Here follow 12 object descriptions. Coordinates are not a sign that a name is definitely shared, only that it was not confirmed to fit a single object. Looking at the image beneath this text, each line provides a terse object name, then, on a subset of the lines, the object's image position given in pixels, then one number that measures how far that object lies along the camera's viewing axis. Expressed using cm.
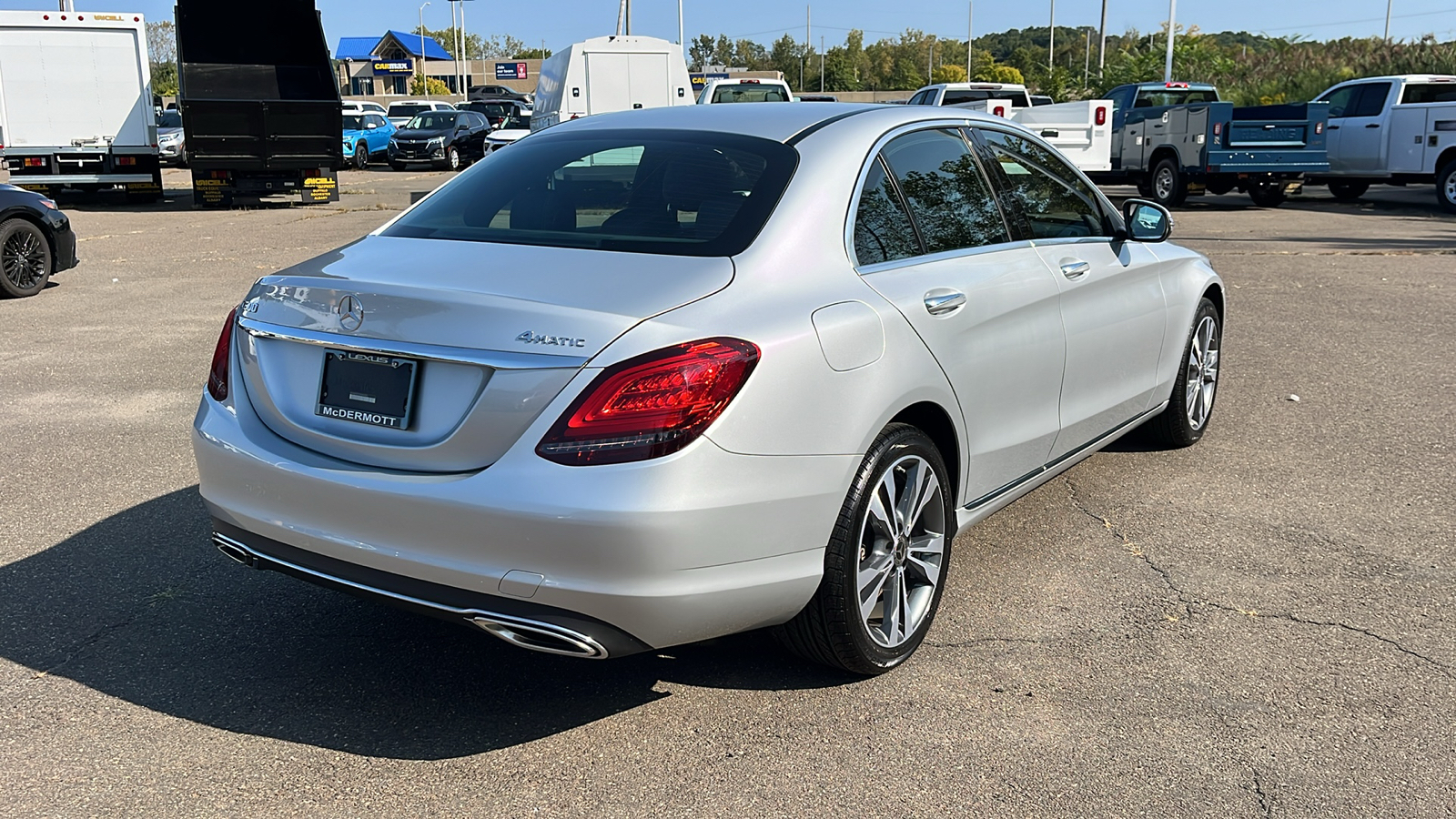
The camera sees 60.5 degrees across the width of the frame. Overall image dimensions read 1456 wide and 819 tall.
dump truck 2019
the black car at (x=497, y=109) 3638
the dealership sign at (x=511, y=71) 10381
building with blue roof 10706
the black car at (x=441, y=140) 3192
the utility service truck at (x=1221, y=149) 1994
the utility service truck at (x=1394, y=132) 1958
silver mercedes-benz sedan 296
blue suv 3384
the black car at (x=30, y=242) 1077
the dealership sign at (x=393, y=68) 10506
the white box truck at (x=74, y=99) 2173
